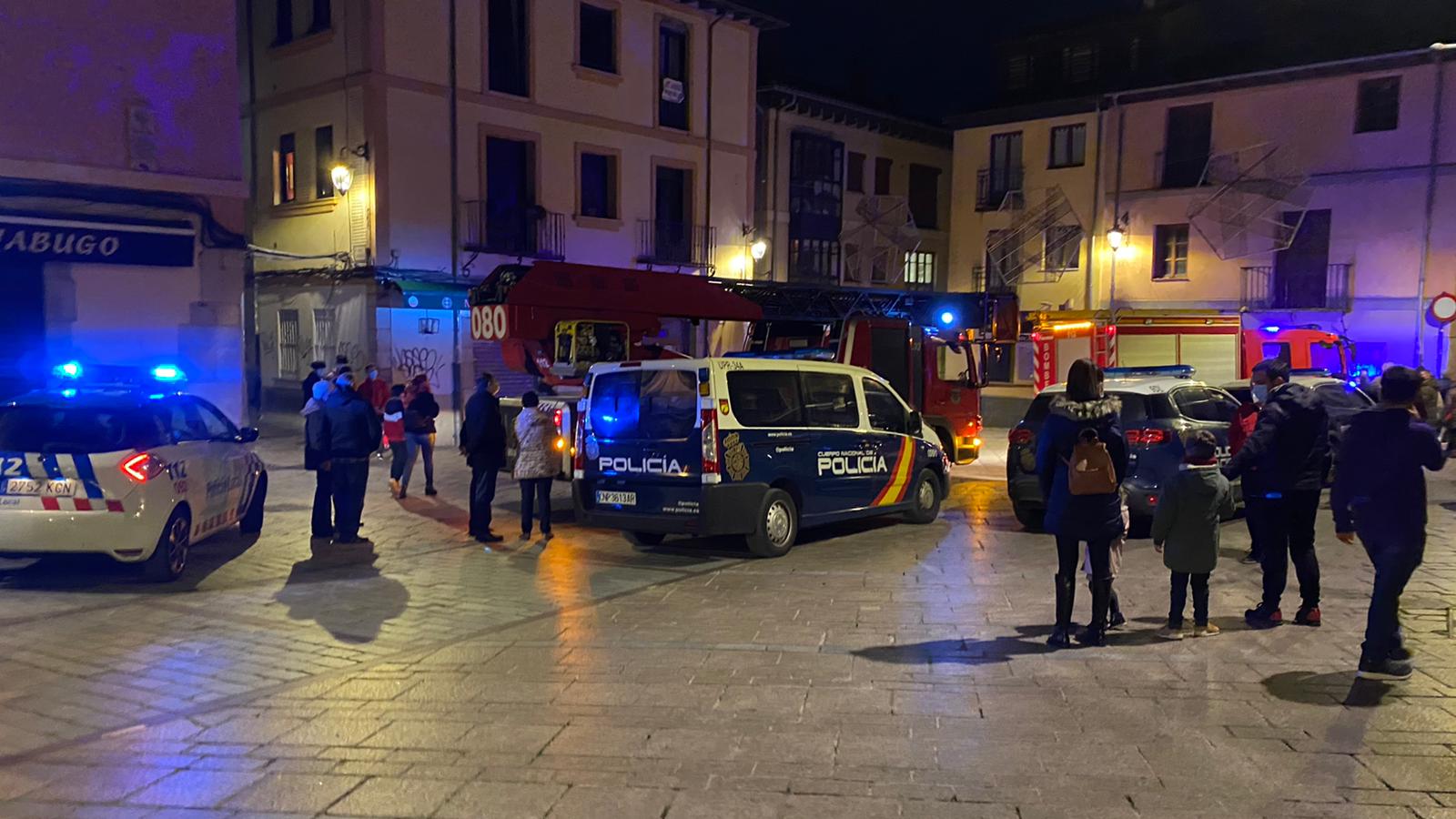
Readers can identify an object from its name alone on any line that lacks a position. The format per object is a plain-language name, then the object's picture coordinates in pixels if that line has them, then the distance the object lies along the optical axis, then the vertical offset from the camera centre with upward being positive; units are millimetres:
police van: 9195 -1008
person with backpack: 6160 -779
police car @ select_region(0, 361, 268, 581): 7809 -1115
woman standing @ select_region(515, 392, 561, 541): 10312 -1099
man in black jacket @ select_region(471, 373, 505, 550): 10367 -1123
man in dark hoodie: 5590 -799
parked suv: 10023 -808
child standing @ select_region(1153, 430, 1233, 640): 6512 -1051
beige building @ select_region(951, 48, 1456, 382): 24453 +3929
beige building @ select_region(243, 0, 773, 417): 20531 +4178
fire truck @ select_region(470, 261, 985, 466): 13383 +163
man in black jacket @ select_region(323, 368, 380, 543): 9938 -1072
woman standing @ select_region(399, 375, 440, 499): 13344 -1104
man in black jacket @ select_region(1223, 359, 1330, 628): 6785 -869
